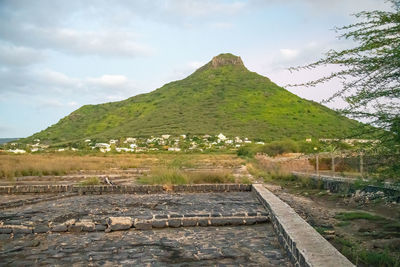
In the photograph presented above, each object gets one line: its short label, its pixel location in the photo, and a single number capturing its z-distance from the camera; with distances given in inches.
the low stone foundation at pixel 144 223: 306.0
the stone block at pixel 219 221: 330.0
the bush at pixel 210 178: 652.7
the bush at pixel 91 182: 638.9
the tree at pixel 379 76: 211.2
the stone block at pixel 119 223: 308.8
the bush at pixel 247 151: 1625.2
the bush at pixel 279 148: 1550.9
